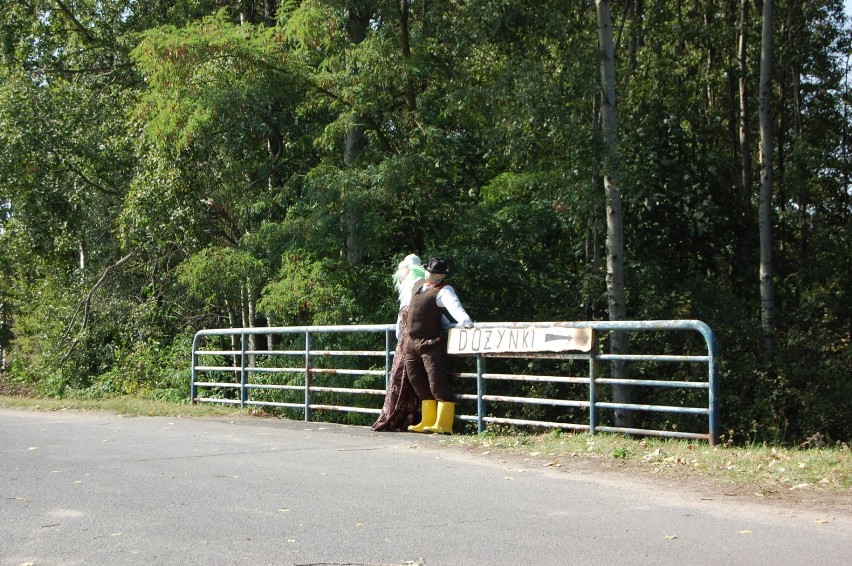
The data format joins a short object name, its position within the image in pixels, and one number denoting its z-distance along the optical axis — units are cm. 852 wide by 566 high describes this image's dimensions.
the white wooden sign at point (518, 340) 976
